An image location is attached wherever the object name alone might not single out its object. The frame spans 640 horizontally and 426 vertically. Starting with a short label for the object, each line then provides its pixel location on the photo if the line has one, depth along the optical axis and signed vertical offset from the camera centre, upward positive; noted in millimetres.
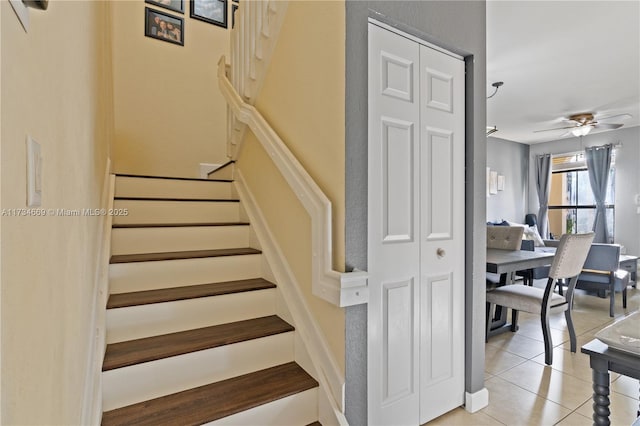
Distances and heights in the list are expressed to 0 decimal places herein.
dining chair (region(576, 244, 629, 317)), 3895 -777
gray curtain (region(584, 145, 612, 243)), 6453 +522
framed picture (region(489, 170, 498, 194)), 7121 +564
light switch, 530 +60
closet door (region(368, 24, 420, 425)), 1613 -106
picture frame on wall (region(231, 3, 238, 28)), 4014 +2419
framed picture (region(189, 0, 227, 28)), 3768 +2278
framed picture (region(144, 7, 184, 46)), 3490 +1953
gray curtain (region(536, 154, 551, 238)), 7523 +437
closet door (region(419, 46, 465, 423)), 1808 -135
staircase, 1398 -624
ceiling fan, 4957 +1371
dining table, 2740 -460
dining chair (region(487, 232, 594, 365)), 2611 -710
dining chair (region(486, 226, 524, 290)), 3426 -361
